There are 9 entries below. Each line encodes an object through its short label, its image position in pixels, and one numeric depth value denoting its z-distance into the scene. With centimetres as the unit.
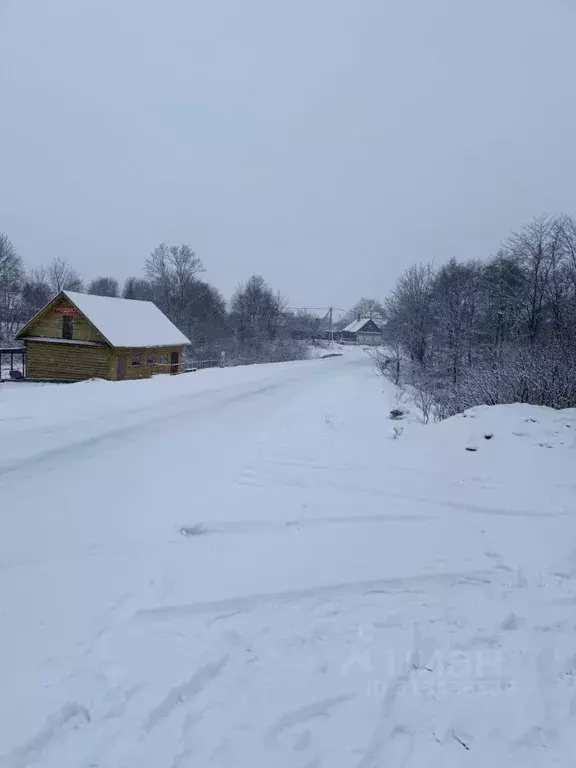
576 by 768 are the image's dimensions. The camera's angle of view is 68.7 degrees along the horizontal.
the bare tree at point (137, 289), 6681
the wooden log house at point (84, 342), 2555
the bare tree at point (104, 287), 8513
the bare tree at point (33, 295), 4525
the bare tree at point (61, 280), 5716
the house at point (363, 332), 8844
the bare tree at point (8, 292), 4078
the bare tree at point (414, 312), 2306
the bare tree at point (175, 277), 5066
